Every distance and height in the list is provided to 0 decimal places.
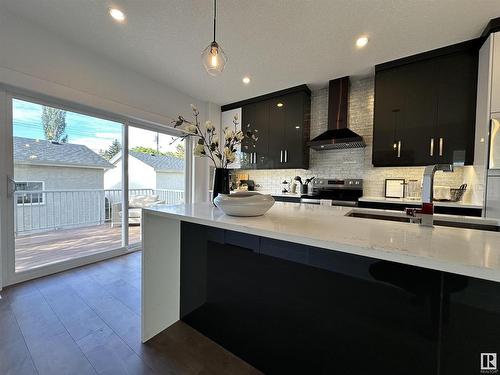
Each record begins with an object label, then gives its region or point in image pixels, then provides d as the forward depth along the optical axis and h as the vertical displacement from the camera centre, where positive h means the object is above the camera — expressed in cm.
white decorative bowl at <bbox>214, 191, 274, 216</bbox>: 120 -13
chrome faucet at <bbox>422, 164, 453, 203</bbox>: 107 +2
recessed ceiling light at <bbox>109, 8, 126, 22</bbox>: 195 +158
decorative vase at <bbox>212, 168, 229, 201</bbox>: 168 +0
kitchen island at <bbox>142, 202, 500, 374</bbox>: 70 -51
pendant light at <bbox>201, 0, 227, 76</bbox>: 151 +90
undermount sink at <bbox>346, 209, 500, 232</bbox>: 158 -28
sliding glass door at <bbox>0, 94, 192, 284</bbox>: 225 -3
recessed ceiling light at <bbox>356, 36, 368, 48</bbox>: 230 +159
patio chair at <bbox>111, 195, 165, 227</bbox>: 318 -42
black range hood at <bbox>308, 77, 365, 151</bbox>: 312 +102
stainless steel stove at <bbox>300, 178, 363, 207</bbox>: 328 -14
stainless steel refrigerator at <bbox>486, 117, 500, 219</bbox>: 200 +12
